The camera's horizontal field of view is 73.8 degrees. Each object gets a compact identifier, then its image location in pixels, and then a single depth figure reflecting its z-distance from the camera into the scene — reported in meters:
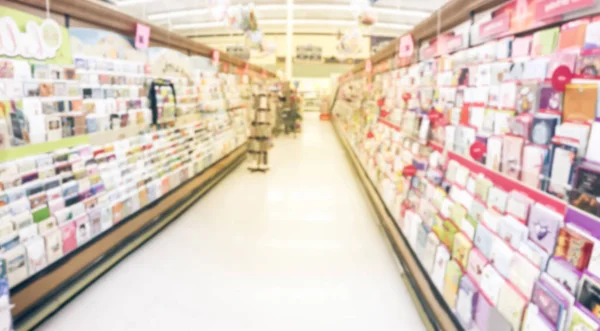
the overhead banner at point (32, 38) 2.22
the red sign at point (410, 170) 3.05
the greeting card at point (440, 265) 2.38
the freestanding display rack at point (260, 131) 7.37
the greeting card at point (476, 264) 1.88
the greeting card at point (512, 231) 1.56
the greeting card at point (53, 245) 2.64
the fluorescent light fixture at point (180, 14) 14.75
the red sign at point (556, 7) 1.24
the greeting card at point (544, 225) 1.36
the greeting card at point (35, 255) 2.48
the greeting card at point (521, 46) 1.58
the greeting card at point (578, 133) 1.24
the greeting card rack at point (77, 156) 2.36
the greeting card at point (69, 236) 2.80
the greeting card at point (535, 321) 1.36
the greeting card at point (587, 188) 1.18
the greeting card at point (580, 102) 1.20
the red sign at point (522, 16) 1.52
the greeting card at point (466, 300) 1.95
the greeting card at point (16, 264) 2.33
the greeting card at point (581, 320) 1.16
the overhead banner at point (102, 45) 2.89
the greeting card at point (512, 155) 1.62
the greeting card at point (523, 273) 1.47
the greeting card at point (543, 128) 1.40
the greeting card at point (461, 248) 2.06
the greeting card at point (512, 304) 1.53
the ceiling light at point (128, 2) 12.55
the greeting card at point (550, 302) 1.29
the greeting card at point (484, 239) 1.81
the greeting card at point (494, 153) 1.79
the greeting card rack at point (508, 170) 1.25
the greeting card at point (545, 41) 1.42
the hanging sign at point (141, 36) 3.66
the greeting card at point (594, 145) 1.18
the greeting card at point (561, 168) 1.31
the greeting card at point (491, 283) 1.72
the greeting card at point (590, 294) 1.16
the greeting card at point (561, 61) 1.30
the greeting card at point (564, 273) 1.27
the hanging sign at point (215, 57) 6.16
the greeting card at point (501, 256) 1.64
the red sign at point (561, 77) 1.28
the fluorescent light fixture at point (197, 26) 17.53
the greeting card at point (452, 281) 2.16
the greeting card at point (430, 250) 2.57
